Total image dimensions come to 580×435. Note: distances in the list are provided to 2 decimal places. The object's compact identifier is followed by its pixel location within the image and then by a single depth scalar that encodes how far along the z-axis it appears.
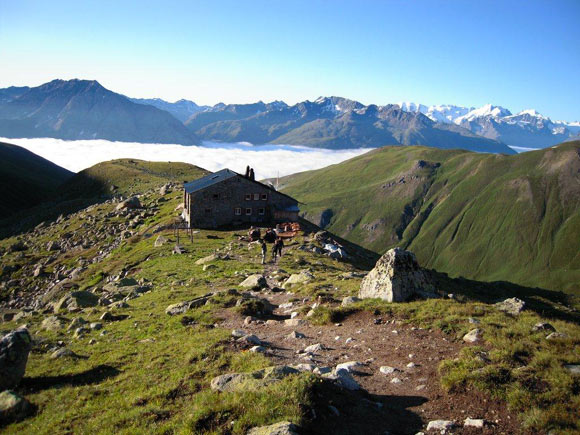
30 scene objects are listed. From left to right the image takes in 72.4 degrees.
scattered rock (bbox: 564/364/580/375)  11.98
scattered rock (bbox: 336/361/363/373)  13.74
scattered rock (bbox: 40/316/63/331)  24.75
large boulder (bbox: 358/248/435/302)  21.06
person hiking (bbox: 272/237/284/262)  39.71
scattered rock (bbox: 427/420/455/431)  10.23
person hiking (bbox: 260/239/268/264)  38.97
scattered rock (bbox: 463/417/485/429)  10.22
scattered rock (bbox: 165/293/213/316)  23.94
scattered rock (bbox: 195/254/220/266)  40.07
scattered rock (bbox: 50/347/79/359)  18.62
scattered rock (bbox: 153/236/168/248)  50.55
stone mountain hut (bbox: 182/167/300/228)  61.12
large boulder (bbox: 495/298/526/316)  20.08
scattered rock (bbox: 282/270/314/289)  29.56
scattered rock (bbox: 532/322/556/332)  15.66
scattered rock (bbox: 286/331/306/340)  17.89
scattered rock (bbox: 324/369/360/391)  12.01
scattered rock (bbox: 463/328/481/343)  15.34
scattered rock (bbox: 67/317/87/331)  24.06
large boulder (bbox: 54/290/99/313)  30.50
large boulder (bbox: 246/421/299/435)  9.08
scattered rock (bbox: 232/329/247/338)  17.43
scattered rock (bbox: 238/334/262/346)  16.42
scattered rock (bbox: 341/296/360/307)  21.30
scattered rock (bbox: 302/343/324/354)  15.84
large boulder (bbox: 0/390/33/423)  12.97
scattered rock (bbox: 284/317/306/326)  20.28
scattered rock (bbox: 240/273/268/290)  29.29
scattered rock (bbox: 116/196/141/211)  80.88
